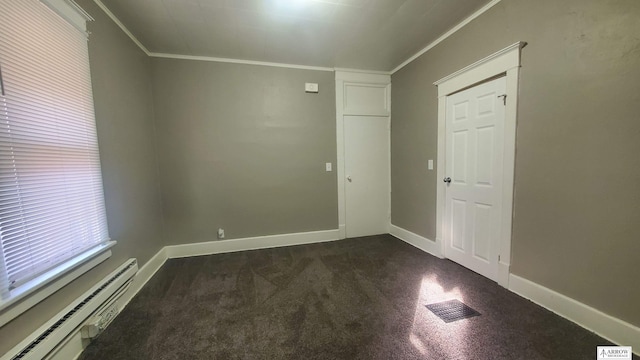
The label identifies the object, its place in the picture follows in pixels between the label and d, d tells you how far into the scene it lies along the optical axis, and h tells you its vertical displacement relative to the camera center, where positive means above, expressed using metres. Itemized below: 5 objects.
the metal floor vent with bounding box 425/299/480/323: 1.73 -1.21
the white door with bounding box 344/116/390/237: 3.59 -0.21
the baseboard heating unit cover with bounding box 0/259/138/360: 1.14 -0.91
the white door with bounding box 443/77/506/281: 2.14 -0.18
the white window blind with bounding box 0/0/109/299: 1.15 +0.15
